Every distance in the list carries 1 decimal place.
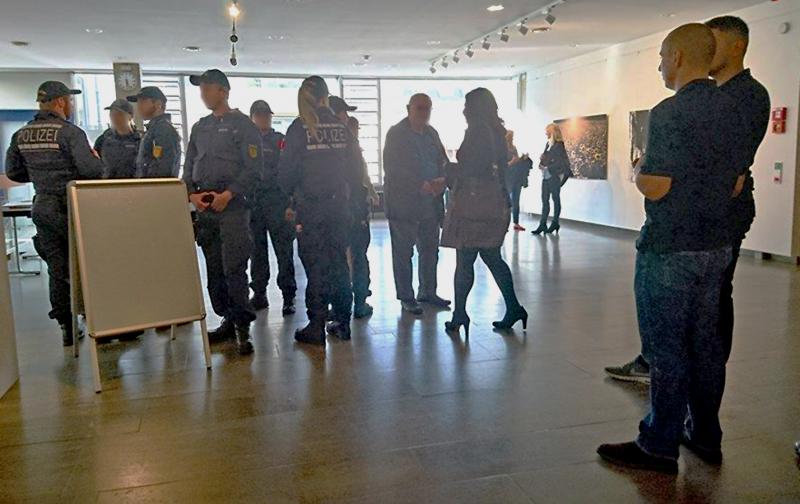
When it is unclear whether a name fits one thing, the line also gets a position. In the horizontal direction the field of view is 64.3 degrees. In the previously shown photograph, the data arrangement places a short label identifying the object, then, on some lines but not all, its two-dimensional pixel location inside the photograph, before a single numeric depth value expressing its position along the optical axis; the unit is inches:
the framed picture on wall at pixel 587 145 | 405.7
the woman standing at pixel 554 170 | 379.9
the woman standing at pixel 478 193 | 158.1
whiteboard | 133.0
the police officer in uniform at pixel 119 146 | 179.8
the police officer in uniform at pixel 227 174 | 153.3
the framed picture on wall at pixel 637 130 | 361.4
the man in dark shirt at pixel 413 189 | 183.6
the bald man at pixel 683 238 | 86.0
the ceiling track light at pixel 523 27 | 318.5
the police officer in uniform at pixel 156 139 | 168.2
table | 242.4
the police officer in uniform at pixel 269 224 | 191.5
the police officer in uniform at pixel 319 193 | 154.4
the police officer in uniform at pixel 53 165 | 156.7
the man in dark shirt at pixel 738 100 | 97.1
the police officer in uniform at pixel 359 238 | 180.7
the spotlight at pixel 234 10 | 276.7
